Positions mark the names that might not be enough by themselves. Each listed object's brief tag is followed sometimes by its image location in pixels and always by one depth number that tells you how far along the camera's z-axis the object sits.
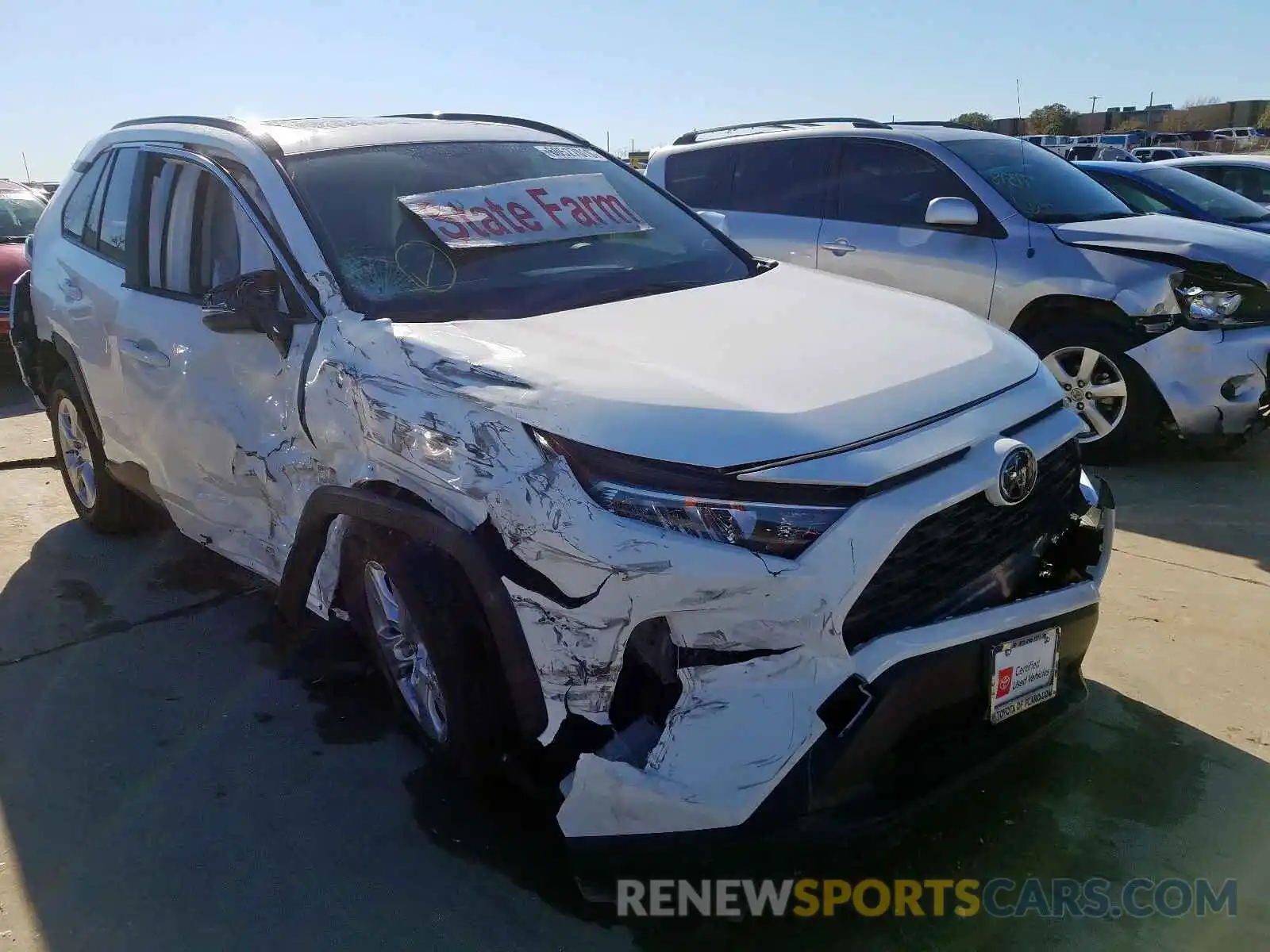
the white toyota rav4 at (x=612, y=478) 2.04
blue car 8.20
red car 9.31
